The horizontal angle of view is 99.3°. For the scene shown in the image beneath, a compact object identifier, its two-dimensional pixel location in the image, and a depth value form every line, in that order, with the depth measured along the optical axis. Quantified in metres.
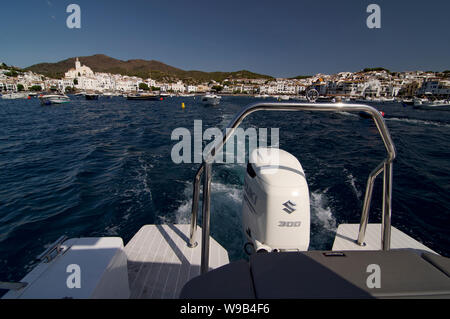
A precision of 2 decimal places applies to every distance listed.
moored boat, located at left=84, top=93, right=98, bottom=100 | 48.89
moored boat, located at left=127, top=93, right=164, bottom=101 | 53.66
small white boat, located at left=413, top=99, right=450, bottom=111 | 31.89
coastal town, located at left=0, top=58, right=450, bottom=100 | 66.25
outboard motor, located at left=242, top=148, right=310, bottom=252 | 2.03
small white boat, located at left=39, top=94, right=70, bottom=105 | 31.93
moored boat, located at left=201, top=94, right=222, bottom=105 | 34.75
